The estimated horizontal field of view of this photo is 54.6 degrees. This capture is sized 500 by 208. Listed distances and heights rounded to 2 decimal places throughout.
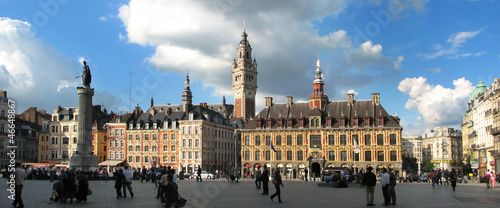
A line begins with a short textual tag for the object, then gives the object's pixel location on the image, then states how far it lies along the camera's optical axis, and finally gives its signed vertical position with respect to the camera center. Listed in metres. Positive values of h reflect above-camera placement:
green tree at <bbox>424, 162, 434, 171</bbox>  153.95 -9.11
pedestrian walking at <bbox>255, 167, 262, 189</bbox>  32.25 -2.61
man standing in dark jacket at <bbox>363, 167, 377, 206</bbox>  19.50 -1.81
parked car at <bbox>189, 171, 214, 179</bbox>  62.07 -4.75
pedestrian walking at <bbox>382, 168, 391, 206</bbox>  20.05 -1.91
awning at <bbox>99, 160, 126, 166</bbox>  86.38 -4.10
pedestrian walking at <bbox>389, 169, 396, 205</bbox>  20.39 -2.02
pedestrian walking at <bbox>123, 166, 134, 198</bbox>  23.01 -1.92
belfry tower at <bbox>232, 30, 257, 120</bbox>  132.75 +16.78
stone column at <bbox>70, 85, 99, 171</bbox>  46.09 +0.53
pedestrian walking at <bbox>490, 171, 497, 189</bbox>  34.76 -3.06
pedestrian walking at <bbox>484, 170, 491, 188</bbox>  34.78 -2.91
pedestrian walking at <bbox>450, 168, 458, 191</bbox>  31.84 -2.68
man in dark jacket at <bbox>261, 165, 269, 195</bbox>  25.28 -2.07
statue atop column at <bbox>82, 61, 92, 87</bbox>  47.97 +6.34
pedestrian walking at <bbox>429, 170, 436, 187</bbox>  38.78 -3.26
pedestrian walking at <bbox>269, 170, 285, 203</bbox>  21.00 -1.93
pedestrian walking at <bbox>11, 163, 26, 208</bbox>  17.05 -1.45
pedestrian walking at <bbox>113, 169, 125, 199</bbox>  22.92 -1.98
